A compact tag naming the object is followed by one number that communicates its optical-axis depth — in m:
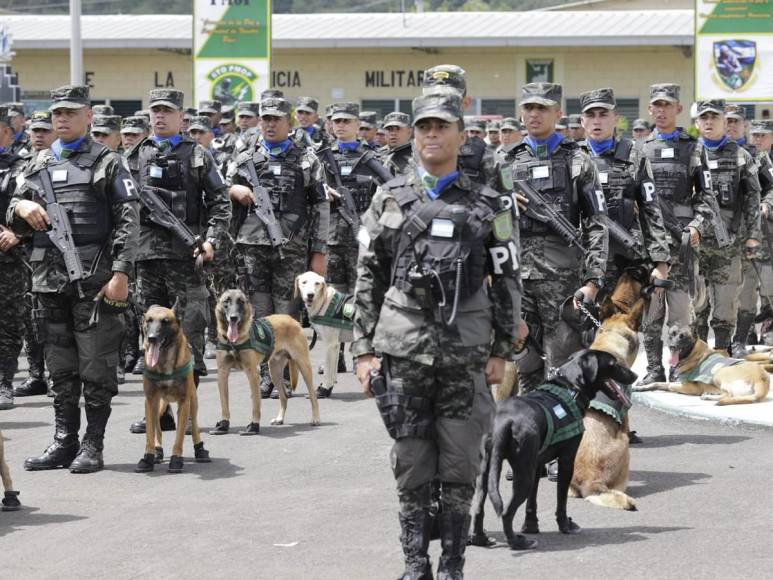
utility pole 26.20
